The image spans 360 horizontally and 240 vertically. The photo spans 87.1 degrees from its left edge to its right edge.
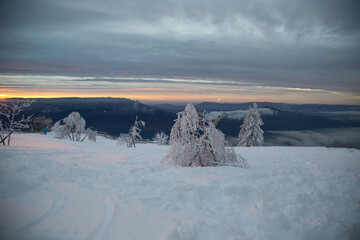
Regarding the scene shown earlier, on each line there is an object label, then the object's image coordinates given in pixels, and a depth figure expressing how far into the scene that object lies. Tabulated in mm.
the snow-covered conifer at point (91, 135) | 27656
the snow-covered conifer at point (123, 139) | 26584
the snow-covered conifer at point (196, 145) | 6668
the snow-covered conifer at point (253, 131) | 28453
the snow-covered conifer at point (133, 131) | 22453
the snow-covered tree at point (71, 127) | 24359
